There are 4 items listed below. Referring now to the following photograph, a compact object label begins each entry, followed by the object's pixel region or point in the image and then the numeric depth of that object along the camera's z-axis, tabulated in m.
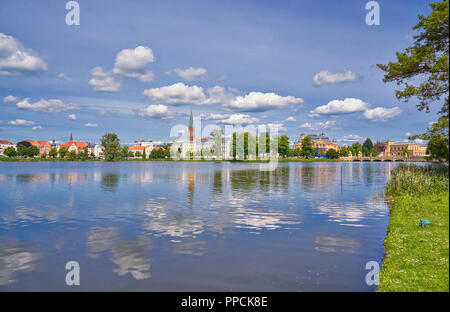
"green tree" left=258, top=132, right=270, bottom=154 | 175.25
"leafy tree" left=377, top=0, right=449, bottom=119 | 26.69
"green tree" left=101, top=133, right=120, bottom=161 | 184.12
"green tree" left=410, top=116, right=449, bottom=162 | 25.50
